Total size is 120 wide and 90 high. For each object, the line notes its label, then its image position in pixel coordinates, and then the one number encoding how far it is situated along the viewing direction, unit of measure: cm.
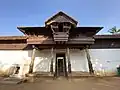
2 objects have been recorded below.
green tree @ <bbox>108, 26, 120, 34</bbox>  1492
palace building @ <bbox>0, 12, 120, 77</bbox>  555
